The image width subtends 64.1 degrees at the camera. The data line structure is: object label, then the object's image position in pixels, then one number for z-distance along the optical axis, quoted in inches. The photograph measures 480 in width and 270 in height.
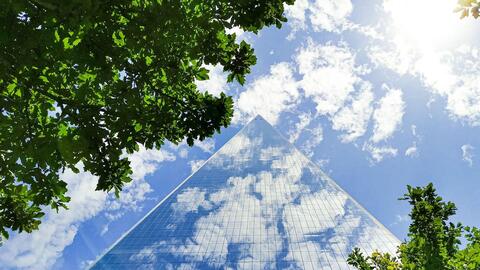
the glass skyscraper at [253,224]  2476.6
